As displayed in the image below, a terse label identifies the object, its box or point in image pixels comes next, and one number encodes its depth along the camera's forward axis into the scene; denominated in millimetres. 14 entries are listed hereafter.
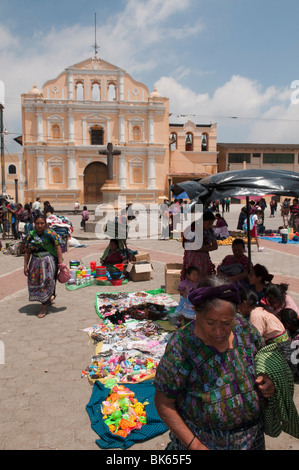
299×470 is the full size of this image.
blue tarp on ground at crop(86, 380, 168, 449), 3018
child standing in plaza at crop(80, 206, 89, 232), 17391
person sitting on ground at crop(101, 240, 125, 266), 8562
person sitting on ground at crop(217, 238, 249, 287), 5031
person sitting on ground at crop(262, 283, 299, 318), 4082
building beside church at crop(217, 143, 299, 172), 43344
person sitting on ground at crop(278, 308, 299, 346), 4020
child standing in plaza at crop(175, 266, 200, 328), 5035
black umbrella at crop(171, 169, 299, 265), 4055
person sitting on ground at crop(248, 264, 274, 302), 4500
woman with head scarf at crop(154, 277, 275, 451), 1818
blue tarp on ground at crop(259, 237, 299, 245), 14320
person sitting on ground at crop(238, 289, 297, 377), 3566
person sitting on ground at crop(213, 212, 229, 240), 11047
